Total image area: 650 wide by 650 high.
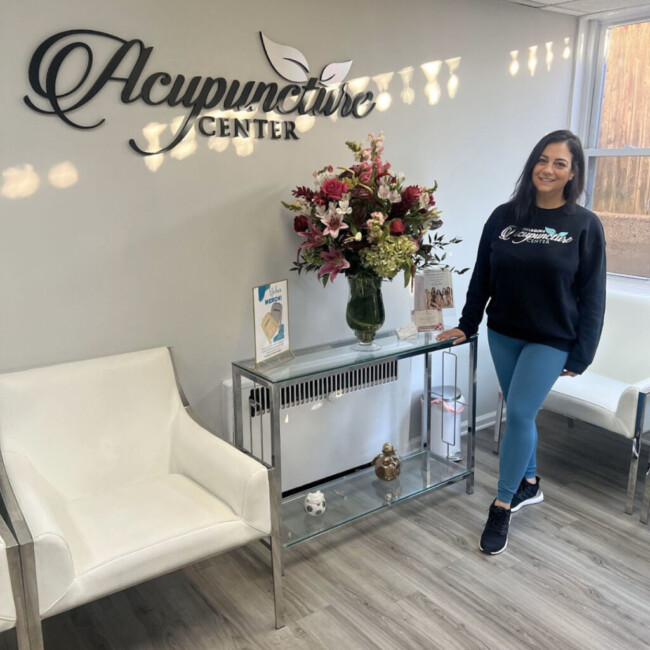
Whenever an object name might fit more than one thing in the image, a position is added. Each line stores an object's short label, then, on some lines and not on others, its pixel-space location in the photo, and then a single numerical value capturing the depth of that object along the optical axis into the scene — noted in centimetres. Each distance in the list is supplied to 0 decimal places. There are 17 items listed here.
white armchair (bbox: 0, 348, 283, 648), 183
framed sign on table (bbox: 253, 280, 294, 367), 244
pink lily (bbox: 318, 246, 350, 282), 256
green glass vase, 272
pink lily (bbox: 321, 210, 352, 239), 249
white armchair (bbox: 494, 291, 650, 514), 293
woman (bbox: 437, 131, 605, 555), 257
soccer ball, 273
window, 369
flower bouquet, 251
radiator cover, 283
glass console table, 250
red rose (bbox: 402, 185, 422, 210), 258
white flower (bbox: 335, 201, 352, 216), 246
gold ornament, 299
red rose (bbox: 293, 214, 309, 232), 265
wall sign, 221
